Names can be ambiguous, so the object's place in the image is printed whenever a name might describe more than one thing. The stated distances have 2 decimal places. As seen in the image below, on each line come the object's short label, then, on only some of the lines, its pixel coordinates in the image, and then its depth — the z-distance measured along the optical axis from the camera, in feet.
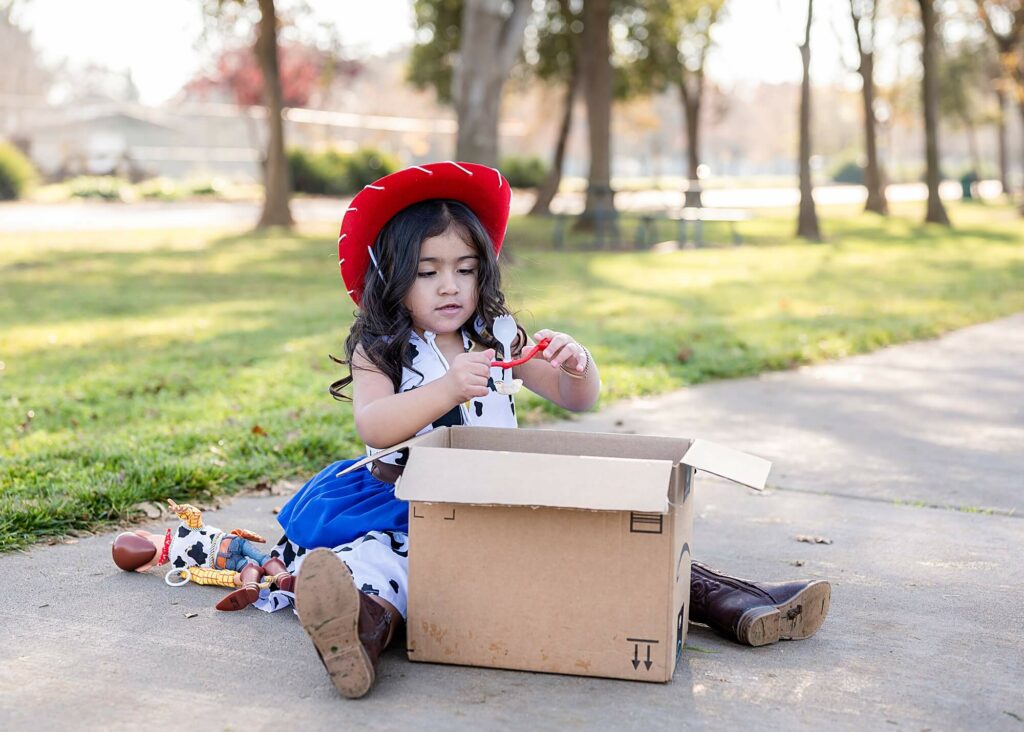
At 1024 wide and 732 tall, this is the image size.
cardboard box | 7.52
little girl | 8.72
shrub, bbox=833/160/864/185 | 199.93
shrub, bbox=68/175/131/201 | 84.33
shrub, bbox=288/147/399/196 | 93.97
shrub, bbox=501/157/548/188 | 113.60
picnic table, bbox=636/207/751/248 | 51.83
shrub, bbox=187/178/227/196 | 90.38
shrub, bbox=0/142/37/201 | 81.41
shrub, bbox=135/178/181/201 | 86.94
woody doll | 9.96
